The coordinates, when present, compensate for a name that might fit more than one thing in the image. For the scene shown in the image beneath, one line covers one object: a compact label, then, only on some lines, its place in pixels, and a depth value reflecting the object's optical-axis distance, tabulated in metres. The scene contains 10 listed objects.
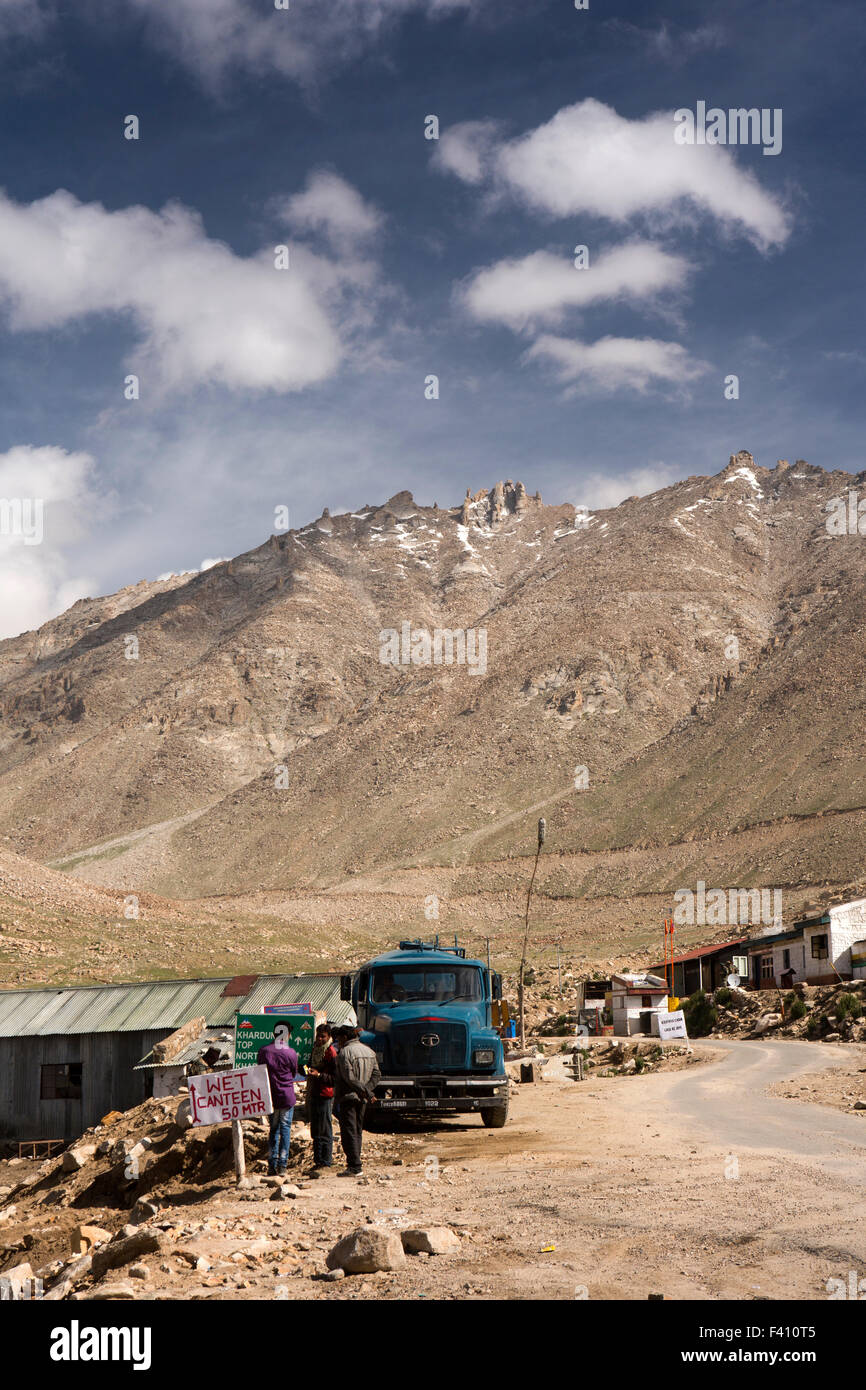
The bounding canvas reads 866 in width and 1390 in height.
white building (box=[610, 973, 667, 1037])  54.22
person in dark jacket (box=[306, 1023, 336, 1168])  14.70
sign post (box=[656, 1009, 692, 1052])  43.53
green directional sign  18.81
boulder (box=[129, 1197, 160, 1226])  14.66
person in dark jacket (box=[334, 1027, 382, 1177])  14.47
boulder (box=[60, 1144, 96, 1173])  20.08
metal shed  34.72
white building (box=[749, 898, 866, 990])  53.16
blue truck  17.67
